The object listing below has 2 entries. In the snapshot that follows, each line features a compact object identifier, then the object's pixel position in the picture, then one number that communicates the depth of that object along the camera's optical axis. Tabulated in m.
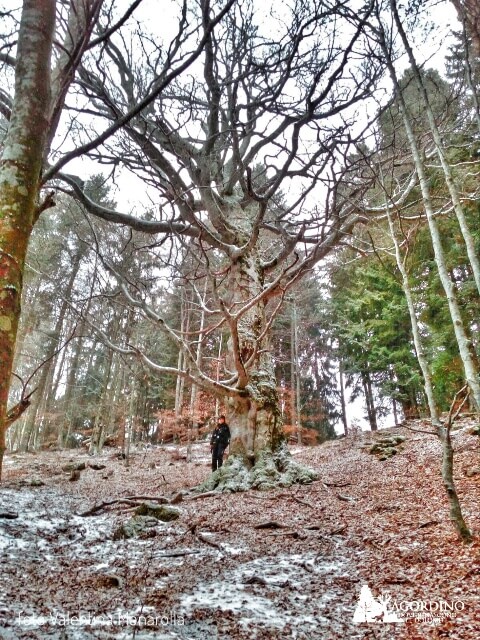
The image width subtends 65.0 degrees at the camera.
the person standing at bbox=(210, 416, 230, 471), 9.43
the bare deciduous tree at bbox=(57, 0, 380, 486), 5.10
